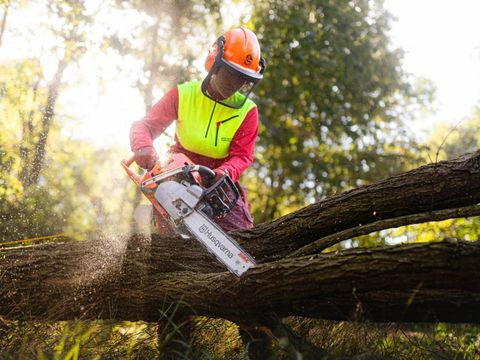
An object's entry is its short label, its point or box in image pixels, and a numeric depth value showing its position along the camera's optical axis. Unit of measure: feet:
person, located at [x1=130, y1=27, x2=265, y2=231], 12.19
